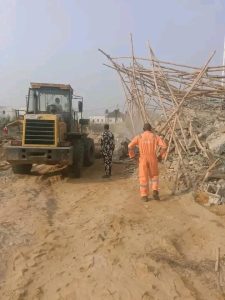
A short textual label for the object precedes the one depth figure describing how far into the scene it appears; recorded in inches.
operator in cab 279.0
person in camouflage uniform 266.2
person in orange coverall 194.4
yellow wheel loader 244.7
